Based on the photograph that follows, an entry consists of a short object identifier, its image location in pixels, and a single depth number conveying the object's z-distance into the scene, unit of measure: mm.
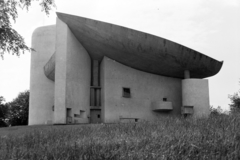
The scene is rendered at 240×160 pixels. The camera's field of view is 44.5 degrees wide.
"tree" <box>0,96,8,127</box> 40069
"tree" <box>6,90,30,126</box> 44438
